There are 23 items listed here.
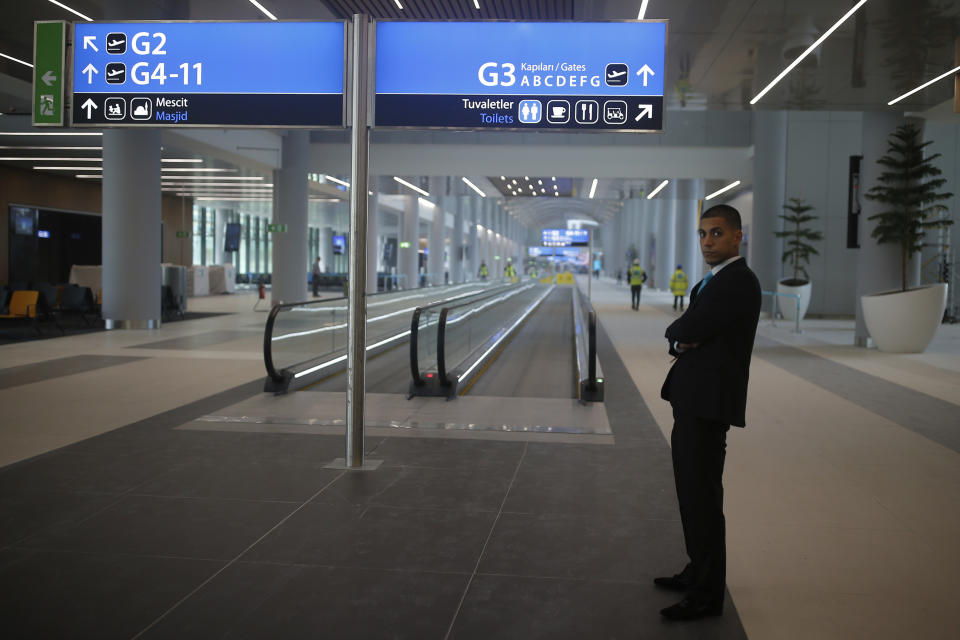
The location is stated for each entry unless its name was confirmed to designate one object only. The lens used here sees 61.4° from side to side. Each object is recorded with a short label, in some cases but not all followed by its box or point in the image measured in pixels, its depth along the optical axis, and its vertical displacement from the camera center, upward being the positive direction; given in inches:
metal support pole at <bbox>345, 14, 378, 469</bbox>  230.7 +5.6
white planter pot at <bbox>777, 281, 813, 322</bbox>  874.1 -17.0
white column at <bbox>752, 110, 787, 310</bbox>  934.4 +109.5
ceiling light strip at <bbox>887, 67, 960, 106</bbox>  439.2 +119.3
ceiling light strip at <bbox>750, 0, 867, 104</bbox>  349.1 +118.5
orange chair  590.2 -24.5
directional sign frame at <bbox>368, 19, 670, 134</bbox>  235.8 +48.6
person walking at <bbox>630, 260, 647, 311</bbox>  1091.9 +5.5
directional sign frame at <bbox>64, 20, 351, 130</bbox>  234.7 +54.1
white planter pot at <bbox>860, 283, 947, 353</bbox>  555.5 -20.2
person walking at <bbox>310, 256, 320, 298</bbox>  1313.1 +0.8
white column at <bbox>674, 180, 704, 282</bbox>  1683.1 +94.6
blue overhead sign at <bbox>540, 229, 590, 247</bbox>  1492.5 +84.0
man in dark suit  135.1 -17.8
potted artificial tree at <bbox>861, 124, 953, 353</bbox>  559.2 +37.4
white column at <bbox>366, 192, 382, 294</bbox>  1319.1 +59.8
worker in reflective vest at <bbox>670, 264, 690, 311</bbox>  1025.5 +1.1
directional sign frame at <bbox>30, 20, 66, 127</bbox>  256.2 +61.2
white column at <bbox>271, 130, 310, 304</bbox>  943.0 +66.5
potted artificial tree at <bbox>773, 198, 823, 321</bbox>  869.2 +31.8
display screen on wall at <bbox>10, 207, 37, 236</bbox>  1004.6 +65.6
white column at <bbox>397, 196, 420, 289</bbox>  1636.3 +83.5
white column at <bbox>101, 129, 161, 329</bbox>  646.5 +38.5
